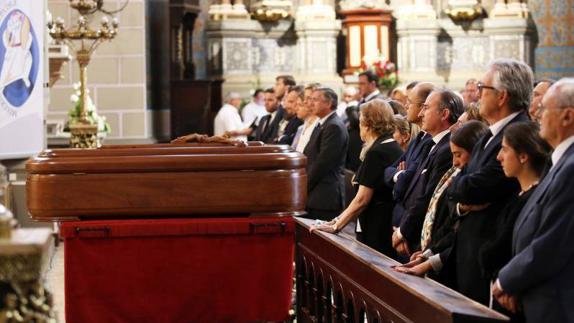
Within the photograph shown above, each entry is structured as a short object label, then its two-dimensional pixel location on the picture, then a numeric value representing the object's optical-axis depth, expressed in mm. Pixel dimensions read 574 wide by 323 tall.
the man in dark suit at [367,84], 11539
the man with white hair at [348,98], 12616
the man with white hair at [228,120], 14789
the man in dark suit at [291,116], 9938
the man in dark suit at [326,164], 7965
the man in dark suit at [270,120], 11422
